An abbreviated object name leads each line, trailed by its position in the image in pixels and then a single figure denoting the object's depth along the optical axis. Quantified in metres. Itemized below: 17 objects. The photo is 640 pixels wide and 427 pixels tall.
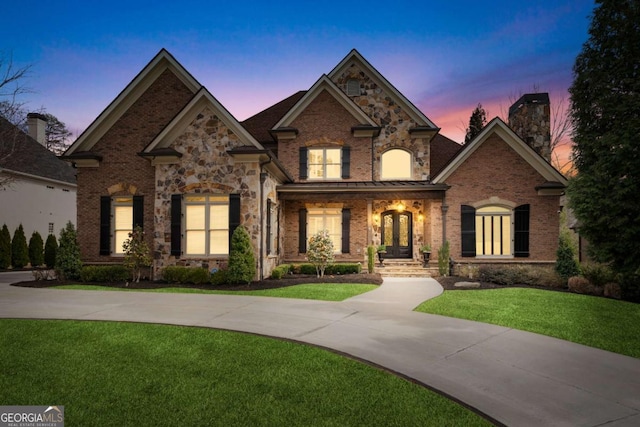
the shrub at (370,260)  15.81
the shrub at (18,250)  21.61
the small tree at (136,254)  13.41
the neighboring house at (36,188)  22.59
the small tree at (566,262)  13.85
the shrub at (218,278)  12.88
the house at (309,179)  13.71
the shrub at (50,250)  22.69
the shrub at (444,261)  15.75
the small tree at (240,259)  12.61
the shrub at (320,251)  15.12
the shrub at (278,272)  14.09
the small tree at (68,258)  14.30
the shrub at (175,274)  13.09
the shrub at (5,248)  20.67
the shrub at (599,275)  11.50
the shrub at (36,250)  22.56
